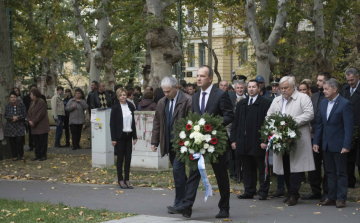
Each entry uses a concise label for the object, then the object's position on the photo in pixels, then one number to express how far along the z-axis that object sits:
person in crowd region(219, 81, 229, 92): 12.26
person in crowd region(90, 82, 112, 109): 16.36
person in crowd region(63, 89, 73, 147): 19.00
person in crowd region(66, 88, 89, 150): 17.58
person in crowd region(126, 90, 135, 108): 15.73
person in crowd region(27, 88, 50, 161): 14.96
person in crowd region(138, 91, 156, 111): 13.01
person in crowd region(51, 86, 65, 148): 18.75
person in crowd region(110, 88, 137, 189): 10.38
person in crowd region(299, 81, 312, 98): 10.07
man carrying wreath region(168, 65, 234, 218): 7.34
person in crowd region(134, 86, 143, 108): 17.72
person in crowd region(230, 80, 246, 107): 10.48
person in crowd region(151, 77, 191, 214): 7.84
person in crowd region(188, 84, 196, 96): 13.63
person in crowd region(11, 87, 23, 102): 16.22
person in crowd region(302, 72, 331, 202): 9.02
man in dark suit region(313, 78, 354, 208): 8.16
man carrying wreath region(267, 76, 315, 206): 8.43
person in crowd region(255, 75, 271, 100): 11.57
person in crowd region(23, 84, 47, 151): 17.70
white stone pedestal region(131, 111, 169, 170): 12.27
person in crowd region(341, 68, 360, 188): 9.42
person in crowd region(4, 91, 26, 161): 15.10
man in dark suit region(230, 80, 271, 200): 9.00
